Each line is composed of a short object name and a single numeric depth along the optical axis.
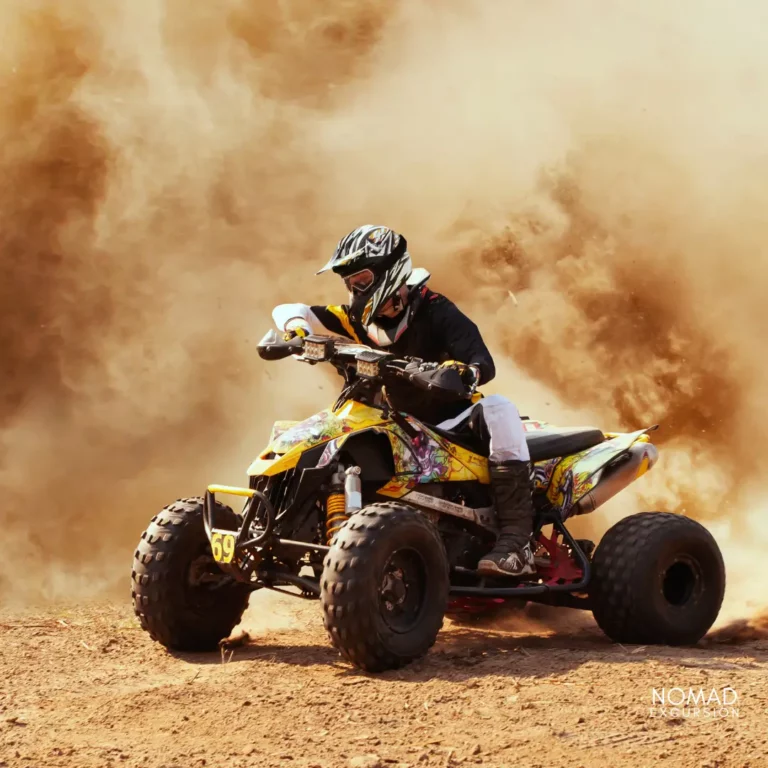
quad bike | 13.98
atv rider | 15.78
